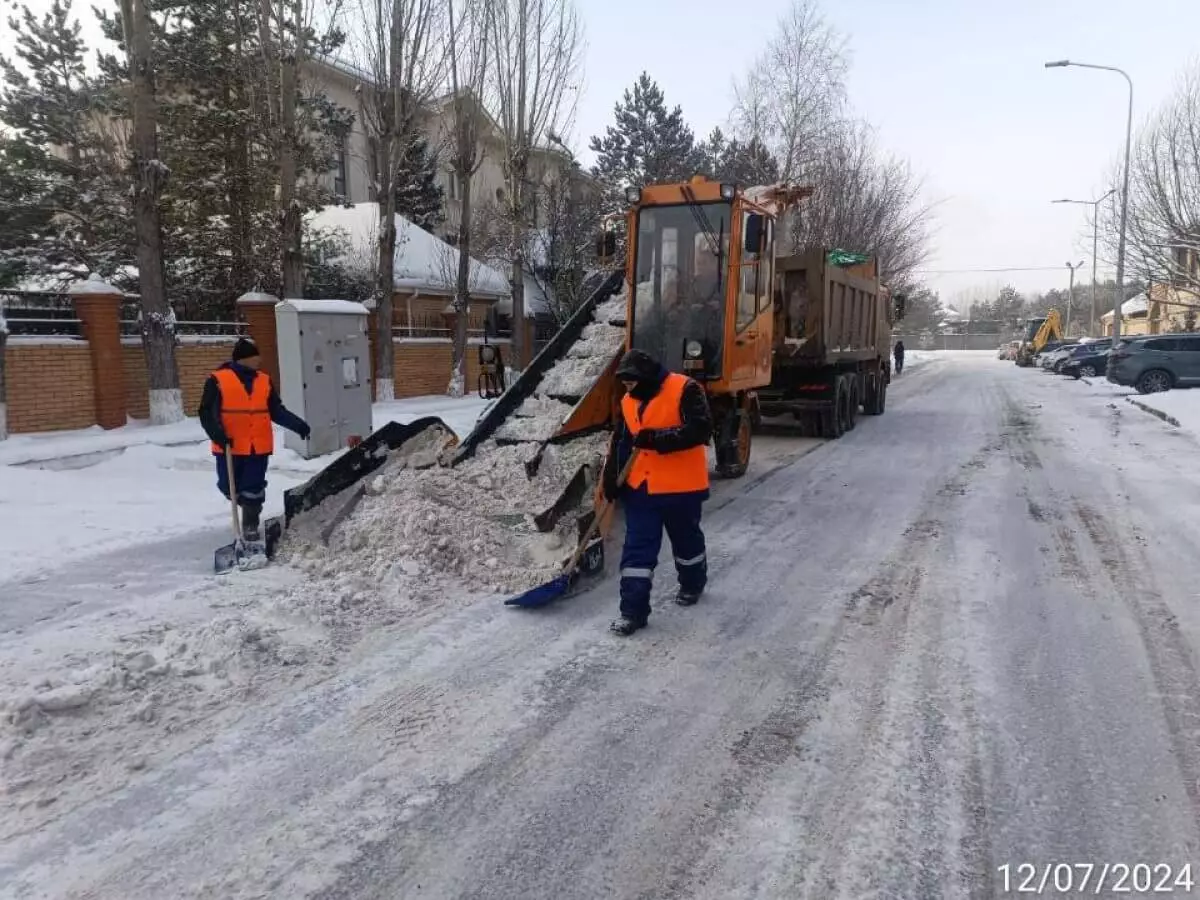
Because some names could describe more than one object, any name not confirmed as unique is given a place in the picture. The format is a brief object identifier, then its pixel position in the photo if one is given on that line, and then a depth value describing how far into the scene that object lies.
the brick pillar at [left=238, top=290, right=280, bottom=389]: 13.70
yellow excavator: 42.69
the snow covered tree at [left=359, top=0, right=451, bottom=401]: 15.27
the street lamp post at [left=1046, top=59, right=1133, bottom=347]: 22.16
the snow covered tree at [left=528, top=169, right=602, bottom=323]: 21.62
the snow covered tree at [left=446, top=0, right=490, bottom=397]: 17.14
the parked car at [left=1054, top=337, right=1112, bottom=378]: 29.22
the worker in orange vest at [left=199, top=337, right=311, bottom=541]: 5.90
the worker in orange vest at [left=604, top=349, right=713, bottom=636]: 4.60
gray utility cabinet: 9.98
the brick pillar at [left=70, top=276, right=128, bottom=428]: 10.88
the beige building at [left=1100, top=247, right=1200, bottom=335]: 22.33
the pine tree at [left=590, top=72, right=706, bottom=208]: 34.06
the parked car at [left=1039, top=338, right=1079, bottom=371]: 31.59
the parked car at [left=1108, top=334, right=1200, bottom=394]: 19.59
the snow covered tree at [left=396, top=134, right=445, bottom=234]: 27.73
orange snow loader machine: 8.08
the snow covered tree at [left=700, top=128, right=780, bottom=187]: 25.16
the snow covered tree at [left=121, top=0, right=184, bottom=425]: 10.23
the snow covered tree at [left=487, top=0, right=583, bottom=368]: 18.05
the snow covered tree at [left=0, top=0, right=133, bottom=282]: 16.31
